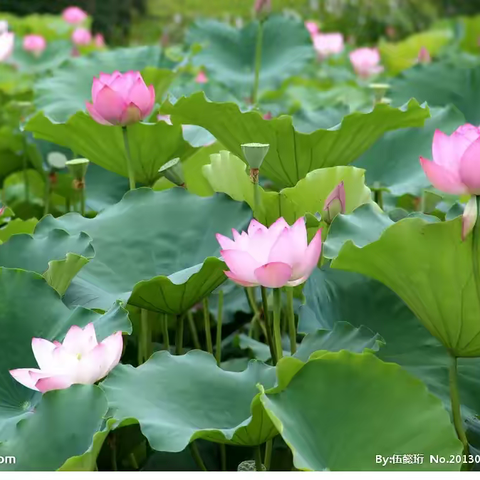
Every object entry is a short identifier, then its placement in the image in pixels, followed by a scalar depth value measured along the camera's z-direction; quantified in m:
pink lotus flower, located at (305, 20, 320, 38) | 8.25
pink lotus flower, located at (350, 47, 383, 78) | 7.37
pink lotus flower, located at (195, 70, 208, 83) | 6.06
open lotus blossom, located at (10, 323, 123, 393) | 3.26
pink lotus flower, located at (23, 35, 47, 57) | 8.05
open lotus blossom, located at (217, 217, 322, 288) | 3.28
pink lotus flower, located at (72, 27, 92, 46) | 8.85
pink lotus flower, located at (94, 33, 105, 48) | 9.45
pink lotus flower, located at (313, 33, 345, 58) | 8.87
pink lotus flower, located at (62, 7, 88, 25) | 10.78
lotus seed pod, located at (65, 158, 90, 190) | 3.97
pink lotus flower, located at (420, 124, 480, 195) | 3.26
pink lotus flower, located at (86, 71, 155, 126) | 3.89
